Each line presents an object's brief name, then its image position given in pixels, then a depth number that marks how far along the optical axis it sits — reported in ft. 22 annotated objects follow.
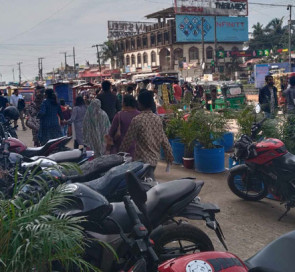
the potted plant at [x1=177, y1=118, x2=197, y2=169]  23.52
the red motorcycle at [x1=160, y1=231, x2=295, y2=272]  5.90
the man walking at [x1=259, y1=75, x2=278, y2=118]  30.12
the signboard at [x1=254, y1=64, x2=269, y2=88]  81.46
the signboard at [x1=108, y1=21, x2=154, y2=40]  237.45
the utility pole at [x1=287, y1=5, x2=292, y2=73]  99.34
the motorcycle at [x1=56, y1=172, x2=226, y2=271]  9.59
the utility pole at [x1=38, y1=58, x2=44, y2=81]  283.01
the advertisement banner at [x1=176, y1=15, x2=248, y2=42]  188.24
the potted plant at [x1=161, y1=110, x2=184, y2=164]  25.90
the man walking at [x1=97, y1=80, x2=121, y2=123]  26.40
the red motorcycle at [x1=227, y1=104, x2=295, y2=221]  16.06
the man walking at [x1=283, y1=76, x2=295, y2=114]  30.25
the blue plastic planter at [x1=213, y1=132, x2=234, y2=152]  29.22
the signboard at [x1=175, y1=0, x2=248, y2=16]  186.09
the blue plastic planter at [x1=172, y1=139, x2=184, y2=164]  25.81
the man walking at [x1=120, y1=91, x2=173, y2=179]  15.25
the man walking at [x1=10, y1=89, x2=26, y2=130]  53.26
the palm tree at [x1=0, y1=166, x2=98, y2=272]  6.41
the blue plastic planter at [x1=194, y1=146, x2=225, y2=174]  23.06
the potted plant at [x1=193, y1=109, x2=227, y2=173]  22.79
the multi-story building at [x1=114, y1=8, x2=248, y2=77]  188.24
